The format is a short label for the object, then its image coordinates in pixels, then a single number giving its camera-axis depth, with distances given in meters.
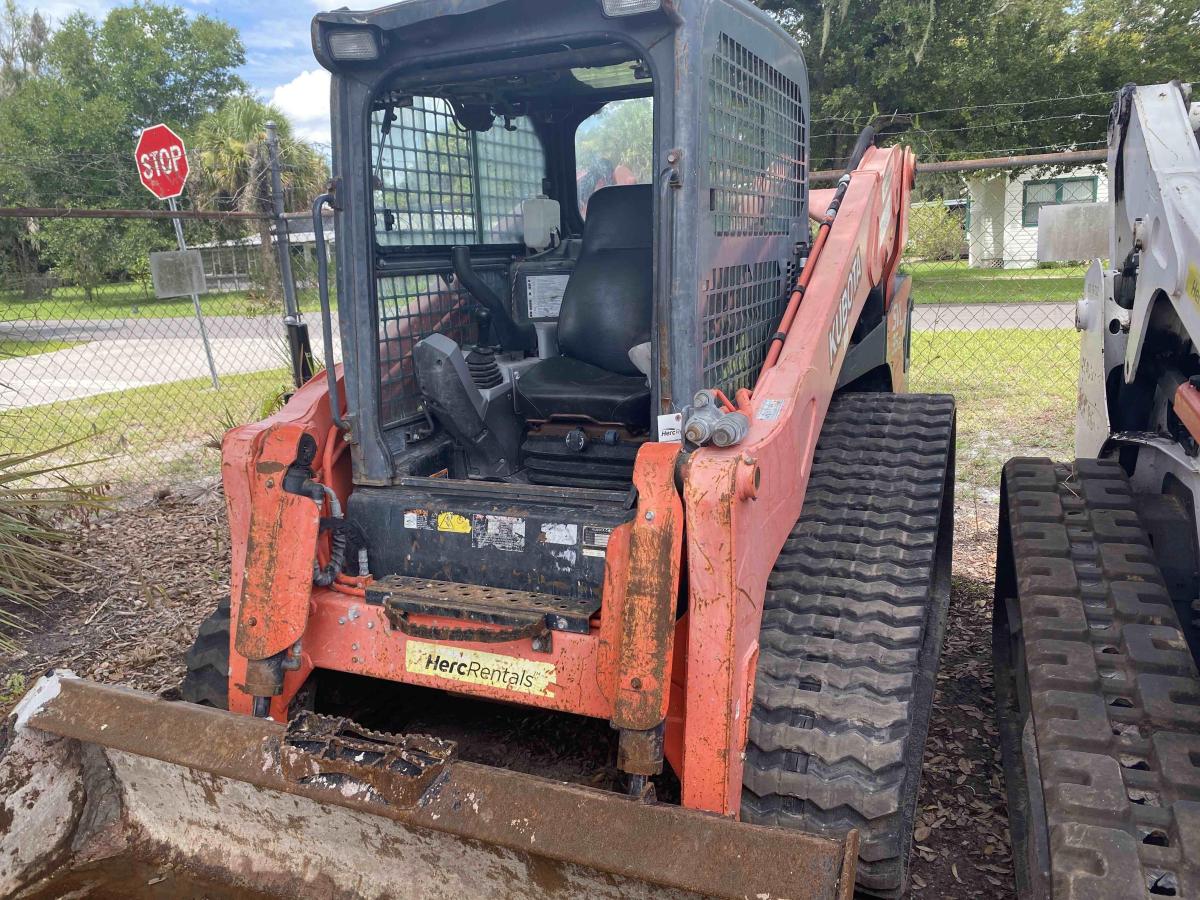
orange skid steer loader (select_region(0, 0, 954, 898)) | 2.21
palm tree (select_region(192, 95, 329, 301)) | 23.17
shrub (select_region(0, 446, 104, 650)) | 4.61
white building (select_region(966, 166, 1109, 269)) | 22.02
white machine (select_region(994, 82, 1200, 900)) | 1.86
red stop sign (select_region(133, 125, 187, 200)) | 8.62
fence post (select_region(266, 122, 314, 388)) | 5.94
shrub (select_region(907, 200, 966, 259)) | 18.81
